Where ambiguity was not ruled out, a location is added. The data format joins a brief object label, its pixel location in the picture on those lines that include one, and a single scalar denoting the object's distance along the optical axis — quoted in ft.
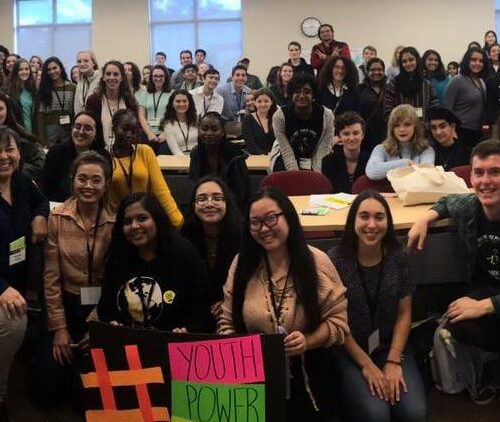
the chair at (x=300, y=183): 12.09
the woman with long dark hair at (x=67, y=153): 11.02
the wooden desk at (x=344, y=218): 9.18
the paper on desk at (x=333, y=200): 10.47
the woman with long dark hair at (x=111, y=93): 14.83
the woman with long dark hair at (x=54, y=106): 17.37
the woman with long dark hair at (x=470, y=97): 17.67
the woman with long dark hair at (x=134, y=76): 19.56
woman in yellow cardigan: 10.44
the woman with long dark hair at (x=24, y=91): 17.65
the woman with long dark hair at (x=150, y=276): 7.76
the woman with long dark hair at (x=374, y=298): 7.31
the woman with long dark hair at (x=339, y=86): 17.12
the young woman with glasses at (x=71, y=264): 8.32
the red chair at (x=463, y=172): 12.00
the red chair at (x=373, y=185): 11.62
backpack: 8.15
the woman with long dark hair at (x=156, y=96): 21.97
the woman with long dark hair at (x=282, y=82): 22.15
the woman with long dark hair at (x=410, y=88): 17.25
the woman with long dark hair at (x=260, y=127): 17.57
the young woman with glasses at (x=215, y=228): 8.67
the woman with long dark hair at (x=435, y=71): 22.27
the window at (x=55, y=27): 37.88
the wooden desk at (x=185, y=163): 15.74
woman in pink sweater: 6.81
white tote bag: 10.14
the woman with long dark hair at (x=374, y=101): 17.13
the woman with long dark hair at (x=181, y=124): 18.49
